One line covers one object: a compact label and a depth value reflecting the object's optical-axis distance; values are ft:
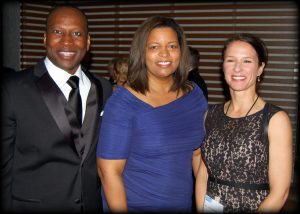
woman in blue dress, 6.46
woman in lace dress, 6.15
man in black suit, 6.25
